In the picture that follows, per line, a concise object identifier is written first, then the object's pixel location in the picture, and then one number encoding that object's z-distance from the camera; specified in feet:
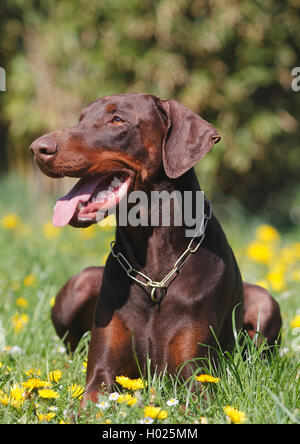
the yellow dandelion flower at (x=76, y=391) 16.32
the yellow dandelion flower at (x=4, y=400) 14.88
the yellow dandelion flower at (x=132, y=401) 14.25
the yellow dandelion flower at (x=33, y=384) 15.01
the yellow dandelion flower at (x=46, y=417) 14.11
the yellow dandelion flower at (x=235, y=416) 13.05
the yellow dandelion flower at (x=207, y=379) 15.01
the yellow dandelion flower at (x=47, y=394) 14.69
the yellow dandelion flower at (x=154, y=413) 13.38
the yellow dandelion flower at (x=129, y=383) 15.42
